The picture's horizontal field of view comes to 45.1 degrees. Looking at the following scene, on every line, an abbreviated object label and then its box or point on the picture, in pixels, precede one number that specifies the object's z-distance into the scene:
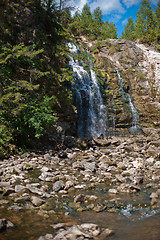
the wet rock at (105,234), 2.83
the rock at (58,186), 5.17
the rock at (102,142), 14.32
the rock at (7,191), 4.50
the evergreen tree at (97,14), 45.28
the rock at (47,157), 8.95
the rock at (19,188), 4.74
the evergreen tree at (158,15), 37.83
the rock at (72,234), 2.72
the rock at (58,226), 3.13
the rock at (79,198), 4.49
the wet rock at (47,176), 5.98
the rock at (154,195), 4.78
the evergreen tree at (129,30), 39.41
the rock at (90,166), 7.65
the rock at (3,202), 4.00
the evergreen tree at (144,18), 38.46
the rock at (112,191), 5.22
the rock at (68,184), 5.33
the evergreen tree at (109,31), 32.81
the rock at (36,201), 4.06
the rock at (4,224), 2.88
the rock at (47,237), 2.70
